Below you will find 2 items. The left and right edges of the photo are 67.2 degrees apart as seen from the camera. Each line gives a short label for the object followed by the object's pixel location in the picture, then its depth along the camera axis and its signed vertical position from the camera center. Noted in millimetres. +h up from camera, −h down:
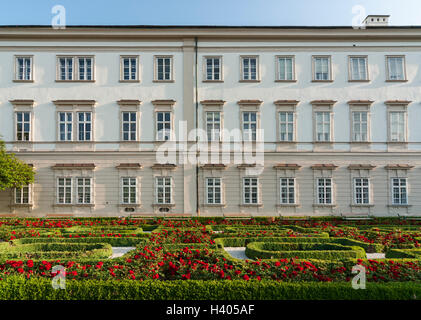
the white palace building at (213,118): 21531 +3339
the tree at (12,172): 18859 -157
